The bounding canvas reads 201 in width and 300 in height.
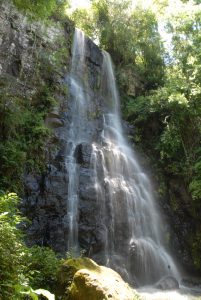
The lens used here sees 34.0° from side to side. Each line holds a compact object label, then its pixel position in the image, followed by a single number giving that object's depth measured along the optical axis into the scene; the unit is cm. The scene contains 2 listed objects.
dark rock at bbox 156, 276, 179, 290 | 959
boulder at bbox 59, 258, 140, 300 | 444
